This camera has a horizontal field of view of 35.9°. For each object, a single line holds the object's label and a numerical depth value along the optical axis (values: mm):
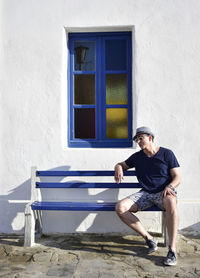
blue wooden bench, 3730
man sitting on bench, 3424
